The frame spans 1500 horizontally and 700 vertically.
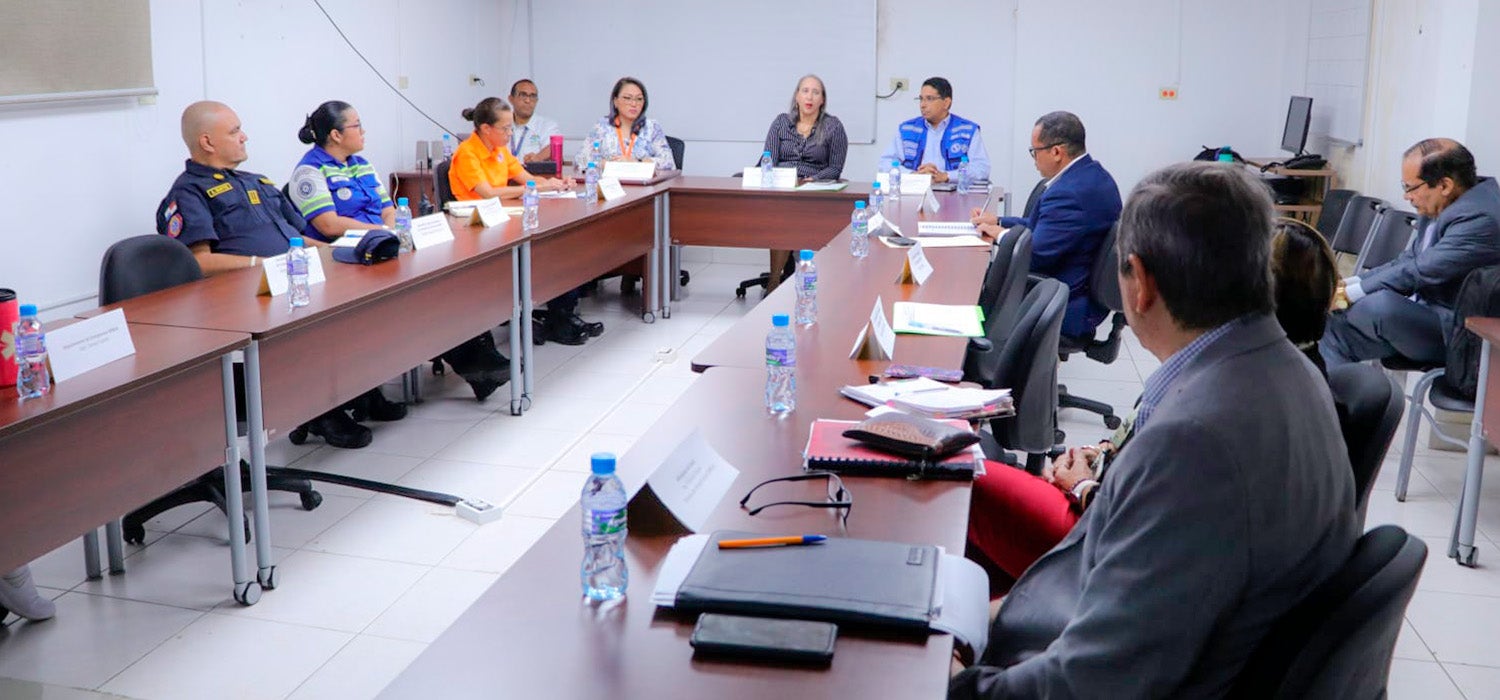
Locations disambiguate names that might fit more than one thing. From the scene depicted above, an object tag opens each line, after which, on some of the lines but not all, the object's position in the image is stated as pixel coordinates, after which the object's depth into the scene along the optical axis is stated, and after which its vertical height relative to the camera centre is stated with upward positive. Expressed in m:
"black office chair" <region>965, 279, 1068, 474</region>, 3.06 -0.59
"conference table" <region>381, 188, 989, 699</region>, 1.41 -0.62
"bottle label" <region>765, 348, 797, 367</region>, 2.57 -0.46
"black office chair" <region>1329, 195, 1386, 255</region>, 5.28 -0.36
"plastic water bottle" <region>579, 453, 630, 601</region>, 1.63 -0.53
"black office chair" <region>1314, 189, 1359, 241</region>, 5.79 -0.33
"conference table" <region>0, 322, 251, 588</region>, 2.41 -0.67
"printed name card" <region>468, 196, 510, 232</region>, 5.06 -0.34
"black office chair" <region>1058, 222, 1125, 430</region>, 4.52 -0.61
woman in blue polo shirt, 4.89 -0.25
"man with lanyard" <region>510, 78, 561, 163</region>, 7.42 +0.03
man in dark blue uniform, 4.23 -0.28
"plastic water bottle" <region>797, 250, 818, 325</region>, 3.39 -0.44
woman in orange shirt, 5.95 -0.19
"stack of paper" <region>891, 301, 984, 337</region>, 3.34 -0.51
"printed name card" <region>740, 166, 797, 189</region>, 6.75 -0.24
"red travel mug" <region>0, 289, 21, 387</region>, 2.51 -0.43
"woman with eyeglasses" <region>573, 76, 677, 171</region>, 6.83 +0.01
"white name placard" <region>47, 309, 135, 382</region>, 2.61 -0.48
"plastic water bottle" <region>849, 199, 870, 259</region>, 4.66 -0.38
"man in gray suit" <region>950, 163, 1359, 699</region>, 1.39 -0.40
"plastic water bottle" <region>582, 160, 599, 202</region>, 5.86 -0.24
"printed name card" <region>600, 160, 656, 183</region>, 6.71 -0.20
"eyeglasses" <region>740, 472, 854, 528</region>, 1.95 -0.58
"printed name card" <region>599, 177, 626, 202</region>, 5.99 -0.27
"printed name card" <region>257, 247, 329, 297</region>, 3.57 -0.43
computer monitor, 6.93 +0.09
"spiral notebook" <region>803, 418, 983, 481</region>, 2.13 -0.57
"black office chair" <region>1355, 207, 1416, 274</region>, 4.76 -0.38
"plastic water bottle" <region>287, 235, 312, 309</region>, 3.45 -0.42
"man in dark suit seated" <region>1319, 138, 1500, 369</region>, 4.10 -0.41
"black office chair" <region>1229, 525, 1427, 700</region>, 1.31 -0.54
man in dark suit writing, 4.59 -0.28
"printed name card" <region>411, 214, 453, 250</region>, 4.52 -0.37
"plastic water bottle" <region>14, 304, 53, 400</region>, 2.49 -0.46
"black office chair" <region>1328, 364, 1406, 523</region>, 1.85 -0.42
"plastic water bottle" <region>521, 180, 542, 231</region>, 5.06 -0.32
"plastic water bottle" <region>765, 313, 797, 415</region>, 2.54 -0.50
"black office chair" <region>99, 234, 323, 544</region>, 3.50 -0.44
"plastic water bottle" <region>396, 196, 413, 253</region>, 4.48 -0.35
